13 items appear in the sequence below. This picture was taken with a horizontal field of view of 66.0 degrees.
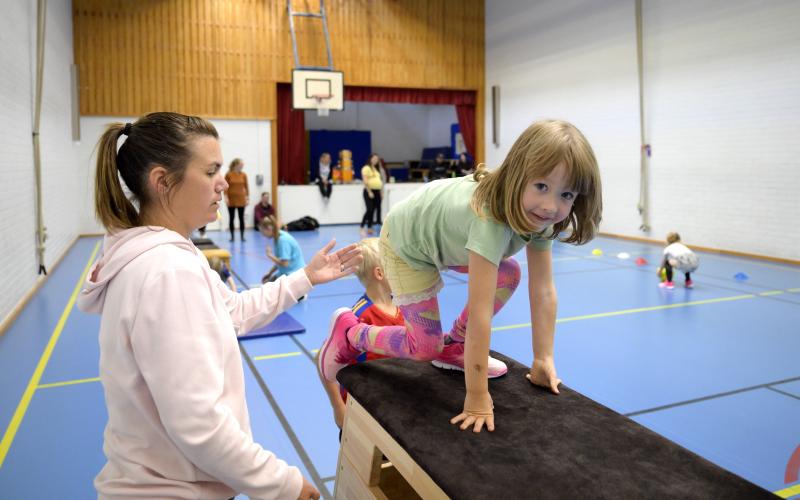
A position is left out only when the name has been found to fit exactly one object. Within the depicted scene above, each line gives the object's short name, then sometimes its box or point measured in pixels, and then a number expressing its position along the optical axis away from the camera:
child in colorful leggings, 1.78
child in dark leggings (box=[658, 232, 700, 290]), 6.35
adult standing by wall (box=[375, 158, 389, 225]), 13.64
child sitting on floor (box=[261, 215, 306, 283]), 5.89
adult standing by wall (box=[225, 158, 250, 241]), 11.38
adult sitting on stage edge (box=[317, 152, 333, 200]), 13.77
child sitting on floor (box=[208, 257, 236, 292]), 5.21
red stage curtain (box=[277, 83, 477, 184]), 13.96
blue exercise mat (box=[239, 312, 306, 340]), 4.71
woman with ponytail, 1.18
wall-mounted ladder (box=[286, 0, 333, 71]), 13.02
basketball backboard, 12.34
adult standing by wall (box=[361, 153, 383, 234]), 13.00
